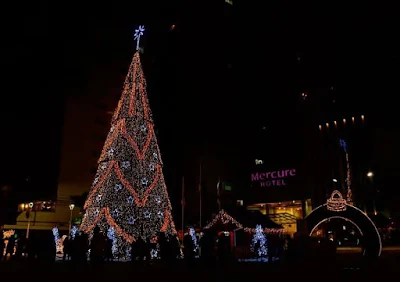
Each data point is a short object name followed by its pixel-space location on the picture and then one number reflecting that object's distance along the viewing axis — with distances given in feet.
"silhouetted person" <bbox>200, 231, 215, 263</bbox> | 59.88
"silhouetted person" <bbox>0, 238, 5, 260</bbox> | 68.26
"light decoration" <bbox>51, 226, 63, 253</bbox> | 89.44
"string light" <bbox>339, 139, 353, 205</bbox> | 134.92
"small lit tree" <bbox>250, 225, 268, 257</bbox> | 83.35
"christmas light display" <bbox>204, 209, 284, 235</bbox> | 82.79
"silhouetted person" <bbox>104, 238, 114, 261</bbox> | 59.16
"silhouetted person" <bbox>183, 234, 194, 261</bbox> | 59.33
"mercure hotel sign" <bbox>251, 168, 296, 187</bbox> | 157.28
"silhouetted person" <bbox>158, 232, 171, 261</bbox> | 58.59
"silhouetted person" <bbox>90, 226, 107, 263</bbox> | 55.93
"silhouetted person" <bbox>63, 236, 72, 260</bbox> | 63.89
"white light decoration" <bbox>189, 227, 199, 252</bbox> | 93.44
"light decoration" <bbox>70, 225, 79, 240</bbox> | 76.05
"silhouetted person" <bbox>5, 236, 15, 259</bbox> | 70.33
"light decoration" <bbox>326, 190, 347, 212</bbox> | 80.07
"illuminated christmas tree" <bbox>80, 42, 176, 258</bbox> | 64.18
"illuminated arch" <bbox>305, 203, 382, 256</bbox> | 76.74
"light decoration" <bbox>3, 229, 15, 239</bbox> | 97.91
